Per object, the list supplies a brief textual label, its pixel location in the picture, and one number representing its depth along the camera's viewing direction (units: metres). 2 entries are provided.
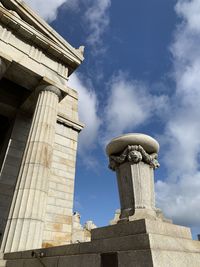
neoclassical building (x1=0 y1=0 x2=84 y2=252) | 9.07
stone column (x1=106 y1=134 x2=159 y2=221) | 5.86
